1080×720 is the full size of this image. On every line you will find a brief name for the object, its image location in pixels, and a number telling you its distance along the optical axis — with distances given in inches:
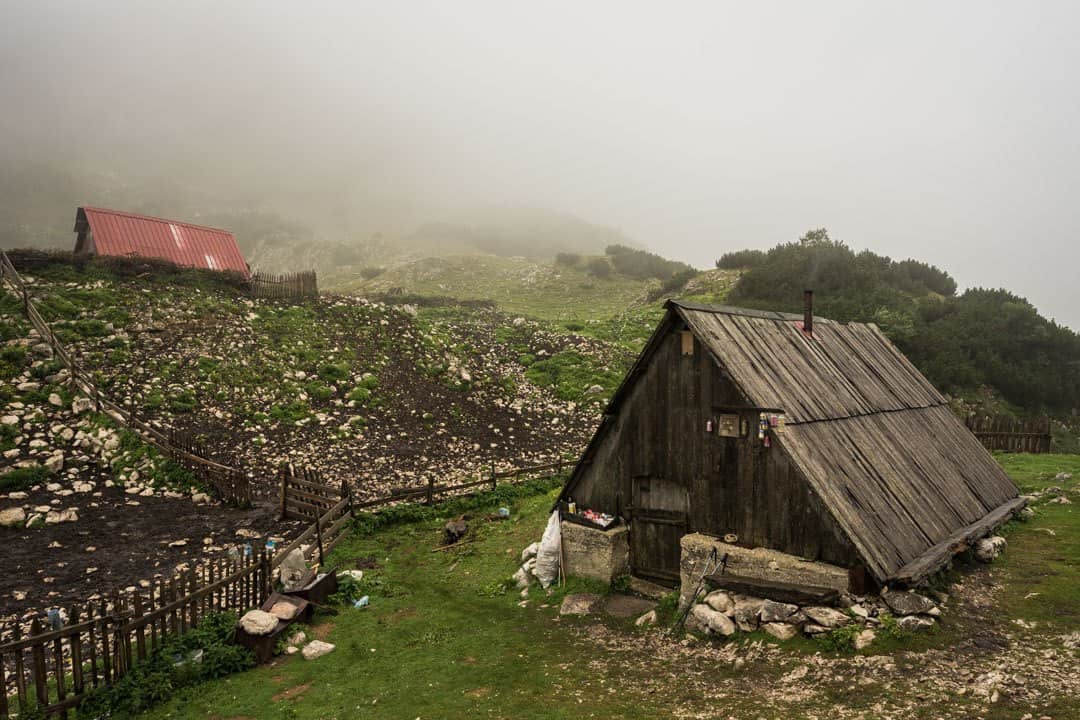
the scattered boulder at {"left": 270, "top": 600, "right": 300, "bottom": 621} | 472.1
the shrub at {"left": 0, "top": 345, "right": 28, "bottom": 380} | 909.2
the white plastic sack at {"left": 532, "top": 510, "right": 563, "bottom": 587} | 548.4
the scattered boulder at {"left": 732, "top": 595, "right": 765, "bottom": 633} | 401.7
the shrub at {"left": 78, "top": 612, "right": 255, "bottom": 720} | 370.6
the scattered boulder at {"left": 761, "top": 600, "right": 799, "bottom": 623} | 389.1
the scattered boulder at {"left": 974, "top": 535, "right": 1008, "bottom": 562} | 499.8
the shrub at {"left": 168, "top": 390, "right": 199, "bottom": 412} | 956.6
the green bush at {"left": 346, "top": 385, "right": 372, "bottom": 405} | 1125.7
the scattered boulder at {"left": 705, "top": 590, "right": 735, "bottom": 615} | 418.0
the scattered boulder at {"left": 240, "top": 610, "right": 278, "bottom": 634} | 435.8
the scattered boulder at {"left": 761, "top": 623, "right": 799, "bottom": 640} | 381.7
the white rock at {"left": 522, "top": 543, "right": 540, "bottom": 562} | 596.9
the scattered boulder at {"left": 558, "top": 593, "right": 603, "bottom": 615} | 494.3
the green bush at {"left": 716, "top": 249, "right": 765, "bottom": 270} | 2269.9
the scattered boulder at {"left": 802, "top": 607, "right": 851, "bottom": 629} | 370.3
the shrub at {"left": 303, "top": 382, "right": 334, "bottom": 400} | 1107.9
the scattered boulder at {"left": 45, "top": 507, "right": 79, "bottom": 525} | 665.6
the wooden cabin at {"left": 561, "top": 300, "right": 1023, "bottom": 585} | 413.1
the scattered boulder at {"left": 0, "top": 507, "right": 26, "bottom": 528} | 649.0
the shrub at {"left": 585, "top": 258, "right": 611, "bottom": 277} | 2869.1
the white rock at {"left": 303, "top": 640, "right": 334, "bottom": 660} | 441.1
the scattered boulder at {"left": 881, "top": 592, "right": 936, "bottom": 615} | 370.9
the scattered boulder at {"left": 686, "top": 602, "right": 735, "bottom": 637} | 407.8
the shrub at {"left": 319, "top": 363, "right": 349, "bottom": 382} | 1177.4
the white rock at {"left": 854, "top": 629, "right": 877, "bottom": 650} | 353.7
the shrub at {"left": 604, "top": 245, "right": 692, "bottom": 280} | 2887.8
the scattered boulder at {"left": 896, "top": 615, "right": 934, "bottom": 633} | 363.9
